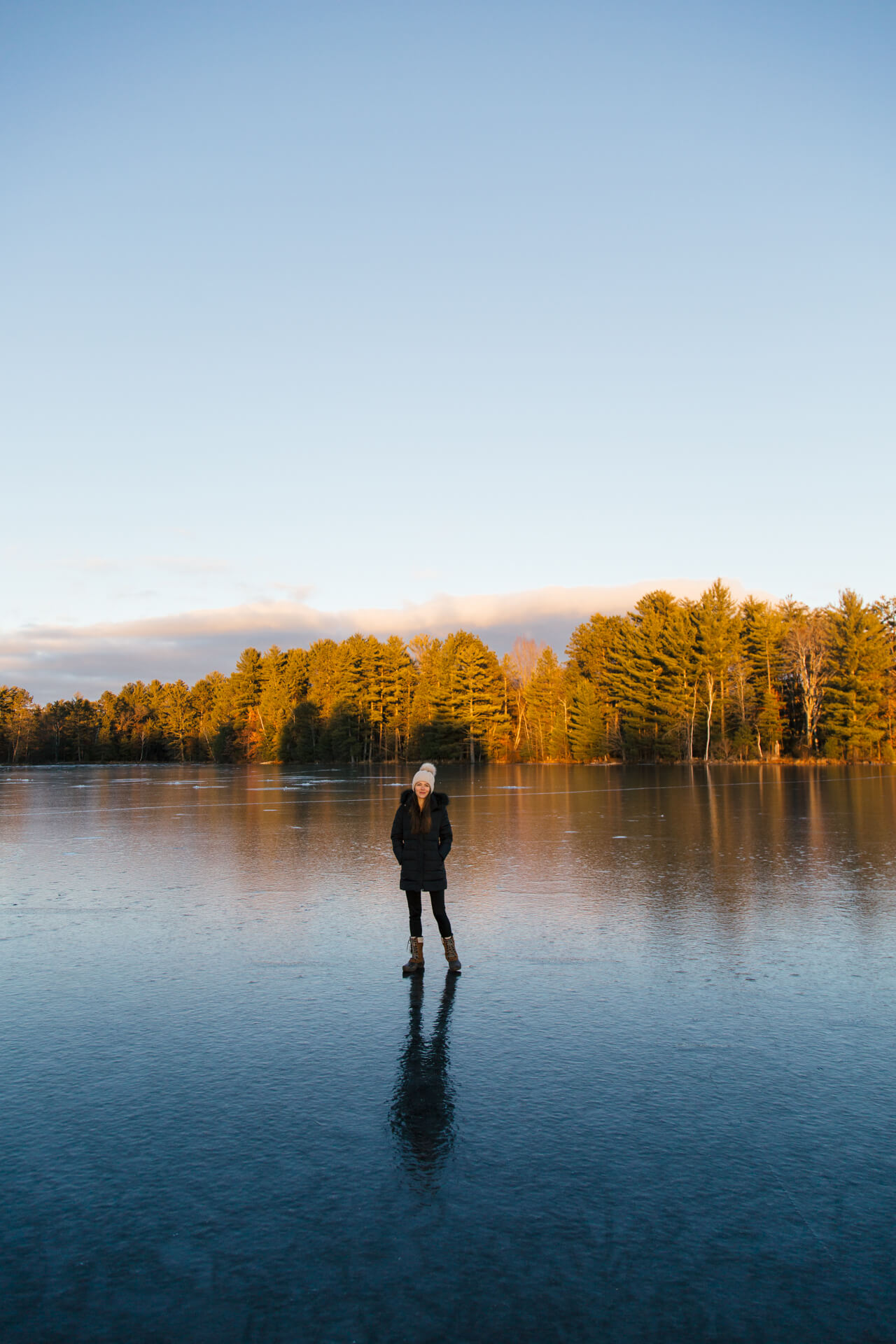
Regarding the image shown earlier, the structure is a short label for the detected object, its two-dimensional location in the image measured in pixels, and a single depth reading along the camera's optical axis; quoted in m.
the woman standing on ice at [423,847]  6.95
